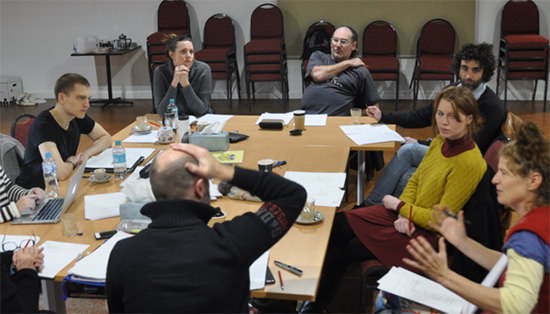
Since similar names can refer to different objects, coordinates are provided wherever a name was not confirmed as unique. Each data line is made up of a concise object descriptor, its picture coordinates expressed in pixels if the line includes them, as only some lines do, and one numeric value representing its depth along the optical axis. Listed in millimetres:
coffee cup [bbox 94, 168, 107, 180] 3031
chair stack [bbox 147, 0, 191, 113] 7535
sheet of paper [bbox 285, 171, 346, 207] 2708
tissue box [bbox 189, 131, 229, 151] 3457
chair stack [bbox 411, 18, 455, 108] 6785
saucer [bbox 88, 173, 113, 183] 3006
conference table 2092
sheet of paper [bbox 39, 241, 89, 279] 2164
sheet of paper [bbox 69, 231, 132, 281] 2105
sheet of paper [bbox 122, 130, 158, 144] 3742
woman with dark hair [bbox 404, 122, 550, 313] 1750
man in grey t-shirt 4527
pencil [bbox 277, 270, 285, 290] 1991
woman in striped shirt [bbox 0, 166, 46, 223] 2551
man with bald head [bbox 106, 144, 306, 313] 1585
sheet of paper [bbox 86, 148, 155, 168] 3234
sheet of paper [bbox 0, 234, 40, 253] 2338
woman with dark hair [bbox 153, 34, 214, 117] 4270
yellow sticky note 3273
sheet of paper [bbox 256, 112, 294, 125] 4195
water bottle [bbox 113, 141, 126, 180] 3053
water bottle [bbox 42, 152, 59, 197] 2857
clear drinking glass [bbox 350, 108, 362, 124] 4012
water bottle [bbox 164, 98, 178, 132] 3922
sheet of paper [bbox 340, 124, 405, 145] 3637
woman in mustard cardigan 2623
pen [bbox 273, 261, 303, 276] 2071
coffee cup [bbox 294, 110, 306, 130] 3873
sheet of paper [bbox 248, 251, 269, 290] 2000
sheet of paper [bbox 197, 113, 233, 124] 4168
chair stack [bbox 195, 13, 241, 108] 7242
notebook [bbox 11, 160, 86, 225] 2546
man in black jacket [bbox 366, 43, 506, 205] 3588
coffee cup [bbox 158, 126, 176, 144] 3686
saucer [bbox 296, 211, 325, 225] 2461
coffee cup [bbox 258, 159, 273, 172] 2951
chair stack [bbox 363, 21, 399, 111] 7090
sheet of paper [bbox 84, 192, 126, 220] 2602
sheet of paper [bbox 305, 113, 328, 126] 4094
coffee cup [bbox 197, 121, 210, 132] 3850
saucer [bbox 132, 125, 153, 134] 3916
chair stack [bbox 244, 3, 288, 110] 7051
